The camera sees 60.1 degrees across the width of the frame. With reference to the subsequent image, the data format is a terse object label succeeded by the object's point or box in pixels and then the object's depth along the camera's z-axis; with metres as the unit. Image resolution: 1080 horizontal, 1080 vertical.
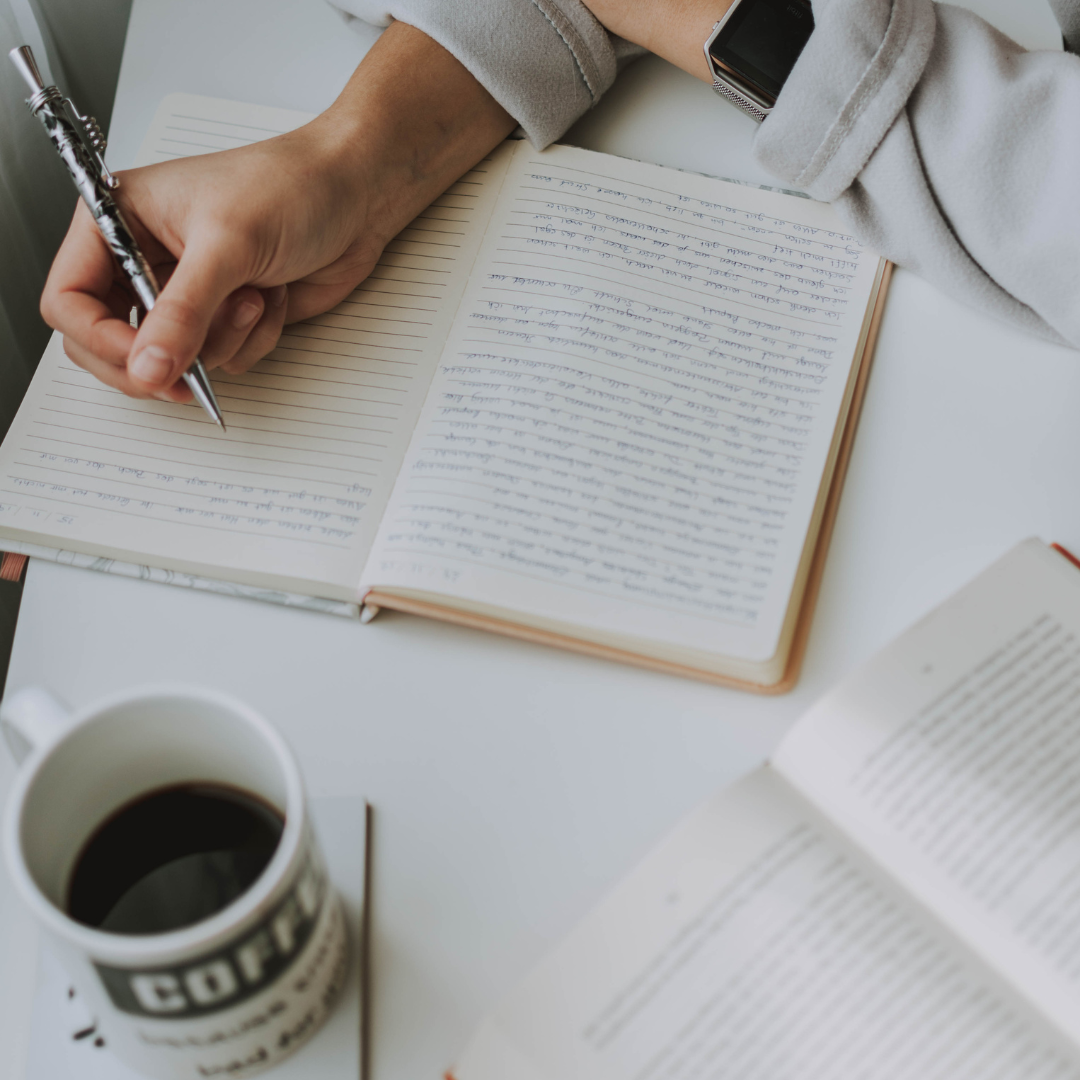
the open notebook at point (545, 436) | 0.48
